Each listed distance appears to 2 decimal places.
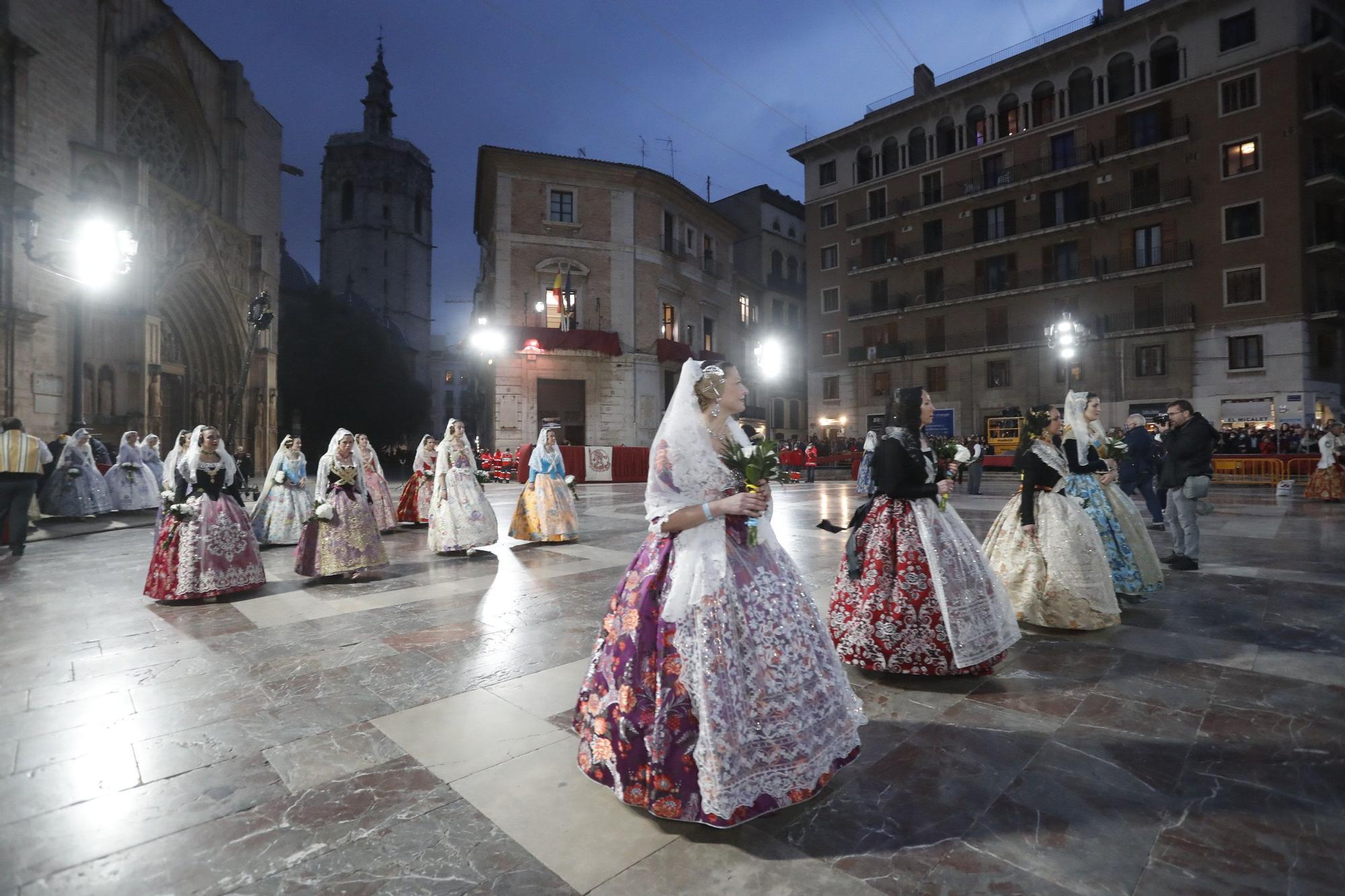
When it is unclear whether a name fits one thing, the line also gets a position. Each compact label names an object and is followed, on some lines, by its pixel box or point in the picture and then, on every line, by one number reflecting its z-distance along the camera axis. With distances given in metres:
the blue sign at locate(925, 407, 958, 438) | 31.22
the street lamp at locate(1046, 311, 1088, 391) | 17.98
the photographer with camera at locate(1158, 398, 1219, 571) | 6.81
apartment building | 24.08
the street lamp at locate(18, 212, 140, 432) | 9.68
